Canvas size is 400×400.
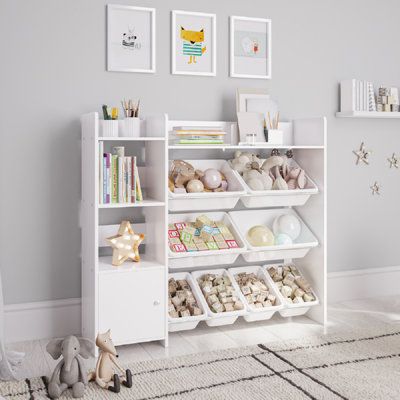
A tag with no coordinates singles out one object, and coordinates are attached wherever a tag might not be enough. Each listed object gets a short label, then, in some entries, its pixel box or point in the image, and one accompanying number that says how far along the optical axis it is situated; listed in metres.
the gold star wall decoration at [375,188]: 3.86
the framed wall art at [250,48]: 3.39
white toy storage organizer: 2.86
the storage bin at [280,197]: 3.20
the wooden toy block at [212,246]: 3.13
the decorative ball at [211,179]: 3.12
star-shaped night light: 2.93
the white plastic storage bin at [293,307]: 3.28
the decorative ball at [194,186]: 3.07
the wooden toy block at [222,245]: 3.14
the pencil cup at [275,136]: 3.26
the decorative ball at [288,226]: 3.35
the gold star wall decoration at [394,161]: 3.92
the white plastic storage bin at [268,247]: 3.22
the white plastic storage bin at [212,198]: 3.05
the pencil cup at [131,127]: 2.95
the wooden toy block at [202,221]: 3.20
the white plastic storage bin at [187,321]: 3.03
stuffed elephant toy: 2.35
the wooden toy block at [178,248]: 3.06
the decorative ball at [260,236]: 3.25
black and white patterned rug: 2.37
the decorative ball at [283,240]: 3.29
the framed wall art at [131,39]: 3.12
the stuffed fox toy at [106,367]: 2.44
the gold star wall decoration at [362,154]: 3.79
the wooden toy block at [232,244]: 3.17
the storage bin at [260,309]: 3.20
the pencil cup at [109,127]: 2.89
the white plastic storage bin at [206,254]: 3.06
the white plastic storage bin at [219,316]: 3.10
